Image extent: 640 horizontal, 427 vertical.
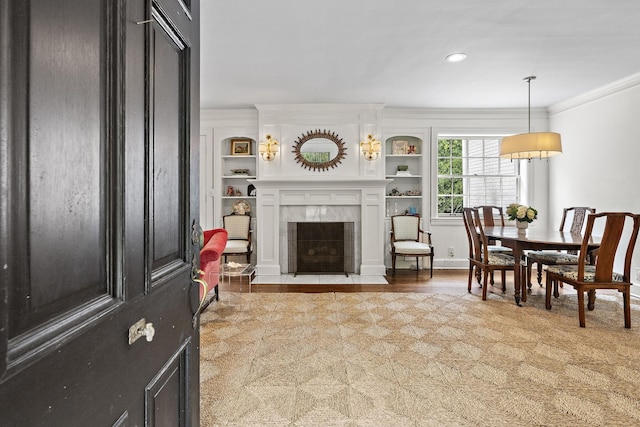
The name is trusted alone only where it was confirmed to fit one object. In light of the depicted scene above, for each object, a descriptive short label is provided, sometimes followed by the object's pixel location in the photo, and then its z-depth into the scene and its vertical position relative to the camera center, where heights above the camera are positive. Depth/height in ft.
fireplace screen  17.83 -1.66
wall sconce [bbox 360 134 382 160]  17.31 +3.25
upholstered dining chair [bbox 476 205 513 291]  14.85 -0.43
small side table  11.71 -1.97
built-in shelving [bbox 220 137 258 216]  18.90 +2.27
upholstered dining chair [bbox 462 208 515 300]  12.62 -1.65
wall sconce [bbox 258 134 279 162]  17.42 +3.23
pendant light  12.06 +2.39
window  19.17 +2.01
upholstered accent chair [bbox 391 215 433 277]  17.48 -0.97
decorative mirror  17.57 +3.17
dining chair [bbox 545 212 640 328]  9.65 -1.63
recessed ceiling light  11.57 +5.20
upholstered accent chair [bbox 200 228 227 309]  9.07 -1.01
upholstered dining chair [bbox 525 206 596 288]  12.07 -1.54
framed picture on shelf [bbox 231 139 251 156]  19.02 +3.54
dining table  10.78 -0.91
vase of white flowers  13.44 -0.08
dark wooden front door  1.45 +0.01
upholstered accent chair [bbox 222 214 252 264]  17.88 -0.69
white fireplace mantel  17.48 +0.17
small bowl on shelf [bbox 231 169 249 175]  19.10 +2.30
